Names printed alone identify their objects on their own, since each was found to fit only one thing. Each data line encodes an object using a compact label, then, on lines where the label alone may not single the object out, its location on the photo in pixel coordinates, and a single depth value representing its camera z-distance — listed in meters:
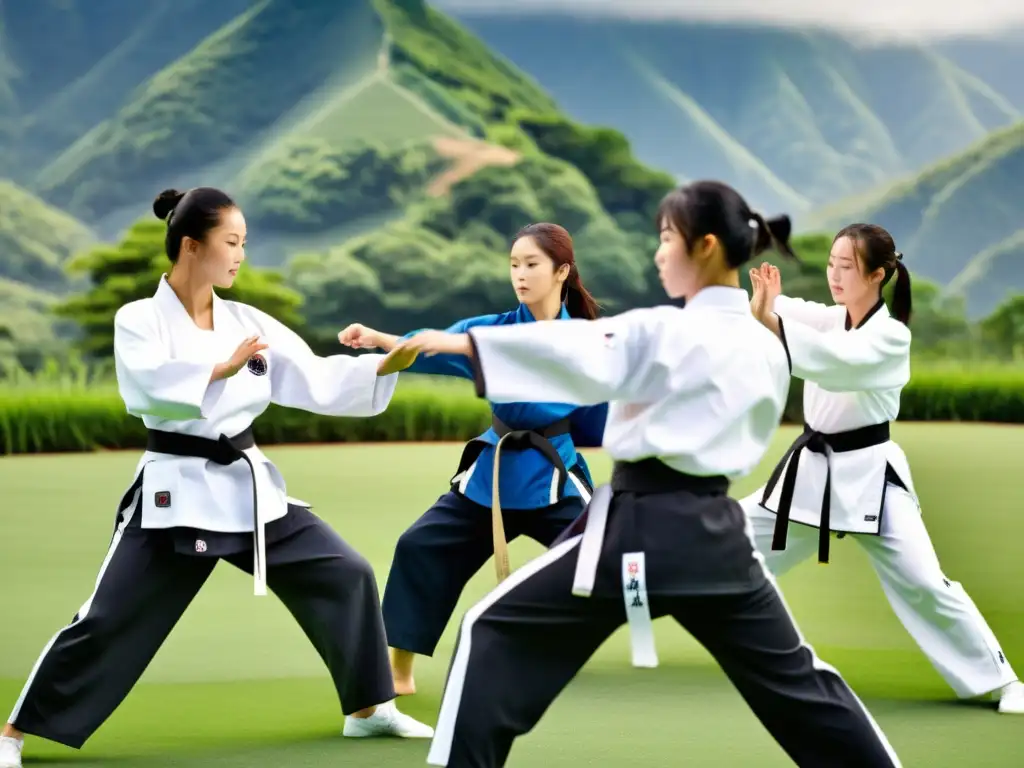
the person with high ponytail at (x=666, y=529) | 5.11
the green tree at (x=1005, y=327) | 41.94
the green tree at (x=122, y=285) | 33.06
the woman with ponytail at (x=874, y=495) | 8.09
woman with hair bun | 6.74
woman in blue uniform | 8.07
